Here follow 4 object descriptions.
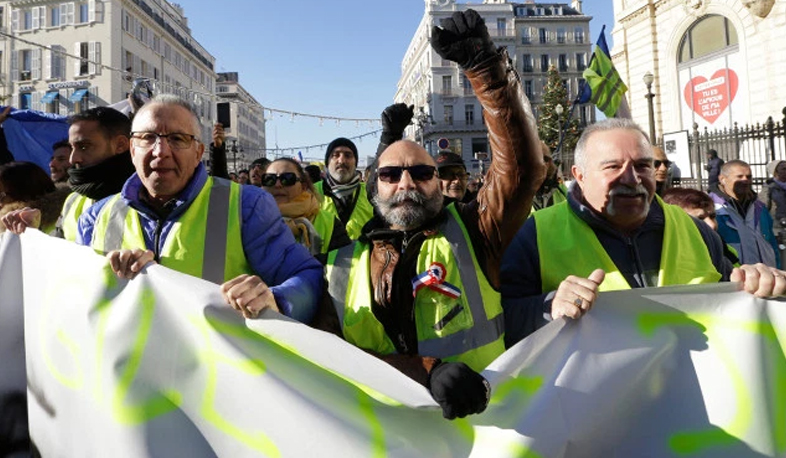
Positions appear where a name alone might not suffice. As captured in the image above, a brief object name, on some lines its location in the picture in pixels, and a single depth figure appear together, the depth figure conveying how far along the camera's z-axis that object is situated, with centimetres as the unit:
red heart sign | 1923
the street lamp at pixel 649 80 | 1509
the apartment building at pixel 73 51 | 3891
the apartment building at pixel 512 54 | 6975
